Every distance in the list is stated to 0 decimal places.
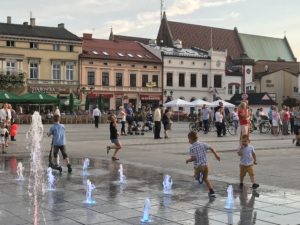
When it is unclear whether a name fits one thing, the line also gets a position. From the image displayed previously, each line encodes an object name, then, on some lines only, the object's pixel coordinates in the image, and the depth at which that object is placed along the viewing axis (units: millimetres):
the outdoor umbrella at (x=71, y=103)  50062
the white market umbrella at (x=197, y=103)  52197
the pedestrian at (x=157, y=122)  26812
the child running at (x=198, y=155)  10086
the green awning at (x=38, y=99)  44900
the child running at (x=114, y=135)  16578
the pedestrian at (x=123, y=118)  29094
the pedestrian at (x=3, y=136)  18570
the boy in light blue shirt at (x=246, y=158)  11023
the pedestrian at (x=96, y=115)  39706
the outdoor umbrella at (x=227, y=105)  52269
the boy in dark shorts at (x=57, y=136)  13484
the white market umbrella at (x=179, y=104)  49150
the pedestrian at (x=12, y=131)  23469
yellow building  62188
